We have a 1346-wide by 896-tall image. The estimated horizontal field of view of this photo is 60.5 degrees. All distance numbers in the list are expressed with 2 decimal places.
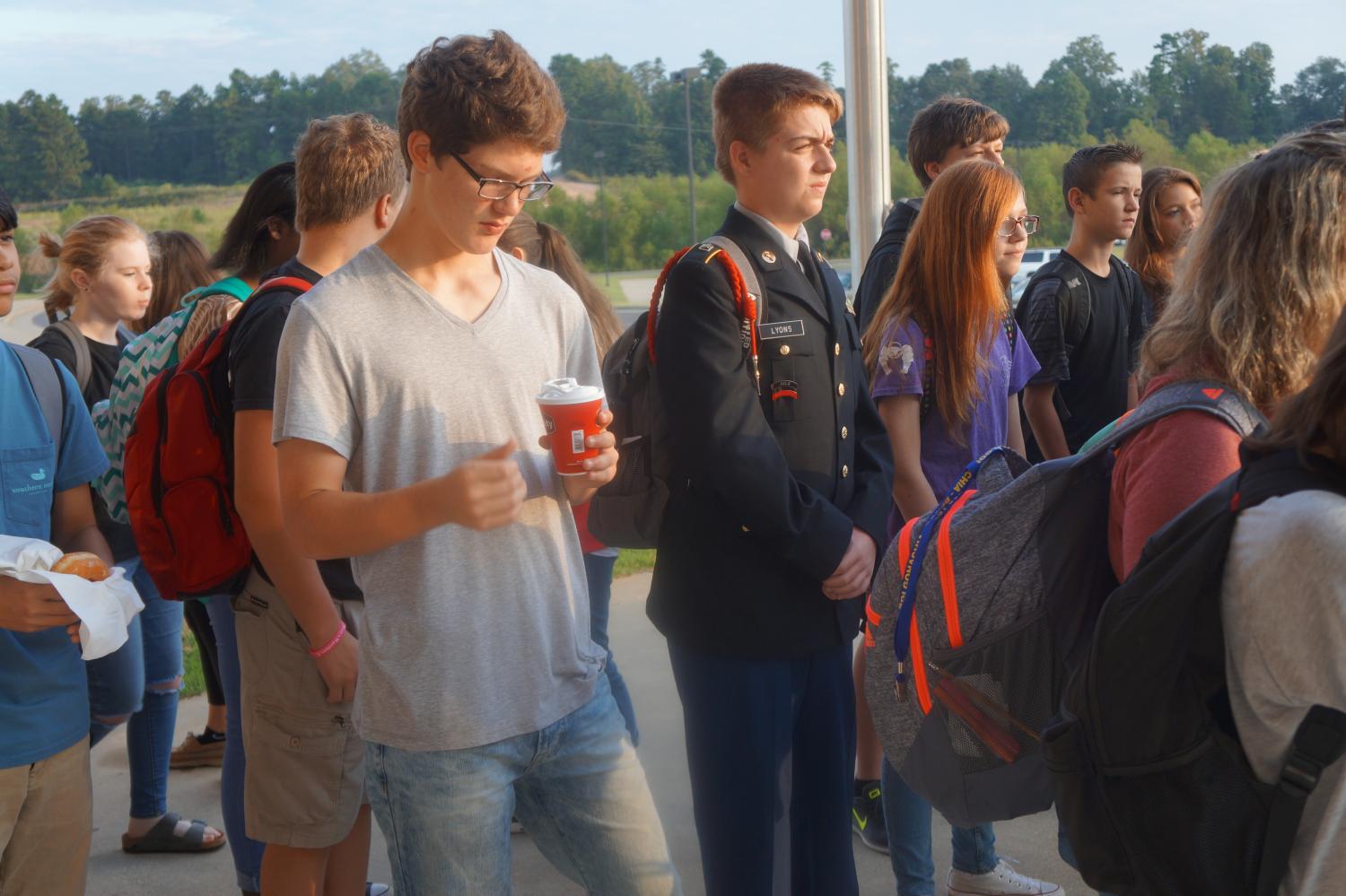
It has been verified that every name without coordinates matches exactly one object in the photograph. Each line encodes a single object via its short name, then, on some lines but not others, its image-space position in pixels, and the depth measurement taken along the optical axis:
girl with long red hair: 2.97
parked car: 21.20
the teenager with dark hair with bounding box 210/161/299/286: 2.77
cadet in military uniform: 2.36
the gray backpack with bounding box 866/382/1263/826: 1.79
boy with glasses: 1.72
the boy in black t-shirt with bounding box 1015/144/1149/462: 3.87
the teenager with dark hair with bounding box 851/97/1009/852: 3.50
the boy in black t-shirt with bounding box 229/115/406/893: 2.18
